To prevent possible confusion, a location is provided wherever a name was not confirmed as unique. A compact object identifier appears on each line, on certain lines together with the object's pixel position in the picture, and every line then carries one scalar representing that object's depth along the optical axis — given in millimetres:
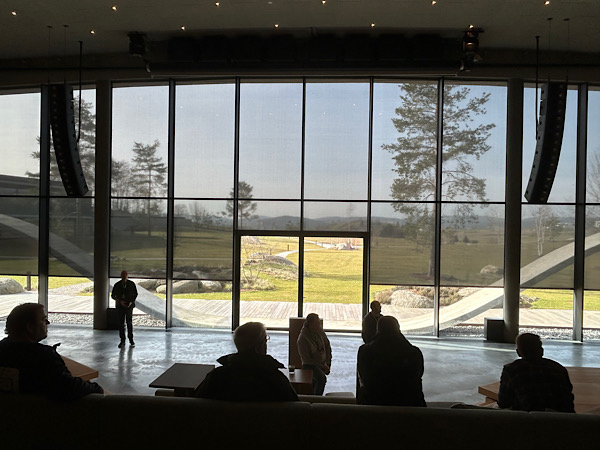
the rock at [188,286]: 10211
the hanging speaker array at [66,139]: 8375
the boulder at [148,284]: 10281
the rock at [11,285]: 10656
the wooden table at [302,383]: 4090
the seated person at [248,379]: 2633
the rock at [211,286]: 10136
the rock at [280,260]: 10102
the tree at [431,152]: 9812
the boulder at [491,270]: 9789
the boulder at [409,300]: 9852
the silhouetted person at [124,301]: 8648
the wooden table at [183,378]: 3408
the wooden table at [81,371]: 4383
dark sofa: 2422
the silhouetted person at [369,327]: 5153
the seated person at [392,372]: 3158
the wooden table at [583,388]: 3954
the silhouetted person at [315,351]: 5199
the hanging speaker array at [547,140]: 7918
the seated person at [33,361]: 2596
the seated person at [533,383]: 2971
